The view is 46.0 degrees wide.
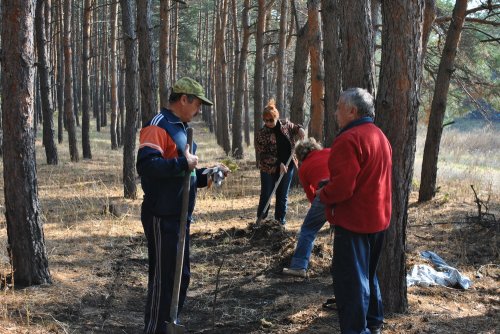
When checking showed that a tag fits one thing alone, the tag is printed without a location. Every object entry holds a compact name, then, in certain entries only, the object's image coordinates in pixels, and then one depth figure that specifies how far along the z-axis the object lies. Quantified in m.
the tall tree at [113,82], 23.39
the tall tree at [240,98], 19.97
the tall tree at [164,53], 16.12
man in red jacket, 4.00
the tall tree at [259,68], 18.31
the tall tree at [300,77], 13.96
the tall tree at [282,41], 18.55
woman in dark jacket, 8.41
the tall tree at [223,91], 23.55
